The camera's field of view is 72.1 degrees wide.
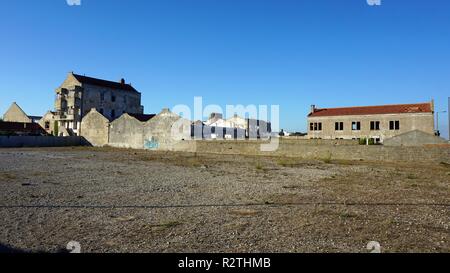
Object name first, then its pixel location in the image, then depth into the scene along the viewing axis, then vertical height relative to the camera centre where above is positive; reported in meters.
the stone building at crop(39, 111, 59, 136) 59.86 +3.81
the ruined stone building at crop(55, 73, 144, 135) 56.59 +8.07
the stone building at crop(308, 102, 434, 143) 40.75 +2.98
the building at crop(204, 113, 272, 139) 61.34 +3.60
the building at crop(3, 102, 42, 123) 68.50 +6.28
